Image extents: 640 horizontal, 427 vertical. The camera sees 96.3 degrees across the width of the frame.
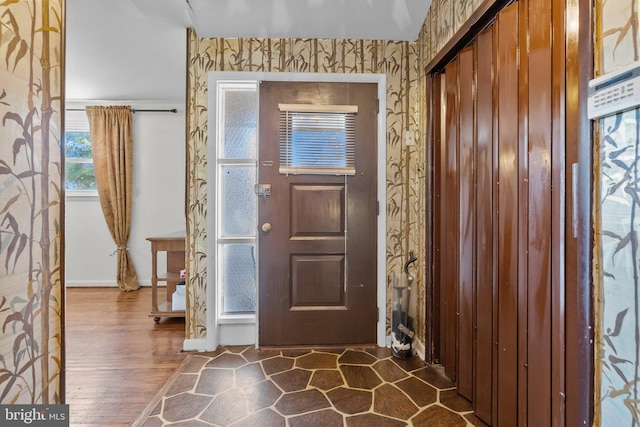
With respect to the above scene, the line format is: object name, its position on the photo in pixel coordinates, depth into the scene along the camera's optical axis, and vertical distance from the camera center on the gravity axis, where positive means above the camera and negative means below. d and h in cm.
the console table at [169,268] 272 -56
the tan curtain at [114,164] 374 +65
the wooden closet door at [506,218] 108 -2
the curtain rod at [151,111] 384 +139
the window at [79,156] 389 +78
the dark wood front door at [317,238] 219 -19
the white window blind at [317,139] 218 +57
